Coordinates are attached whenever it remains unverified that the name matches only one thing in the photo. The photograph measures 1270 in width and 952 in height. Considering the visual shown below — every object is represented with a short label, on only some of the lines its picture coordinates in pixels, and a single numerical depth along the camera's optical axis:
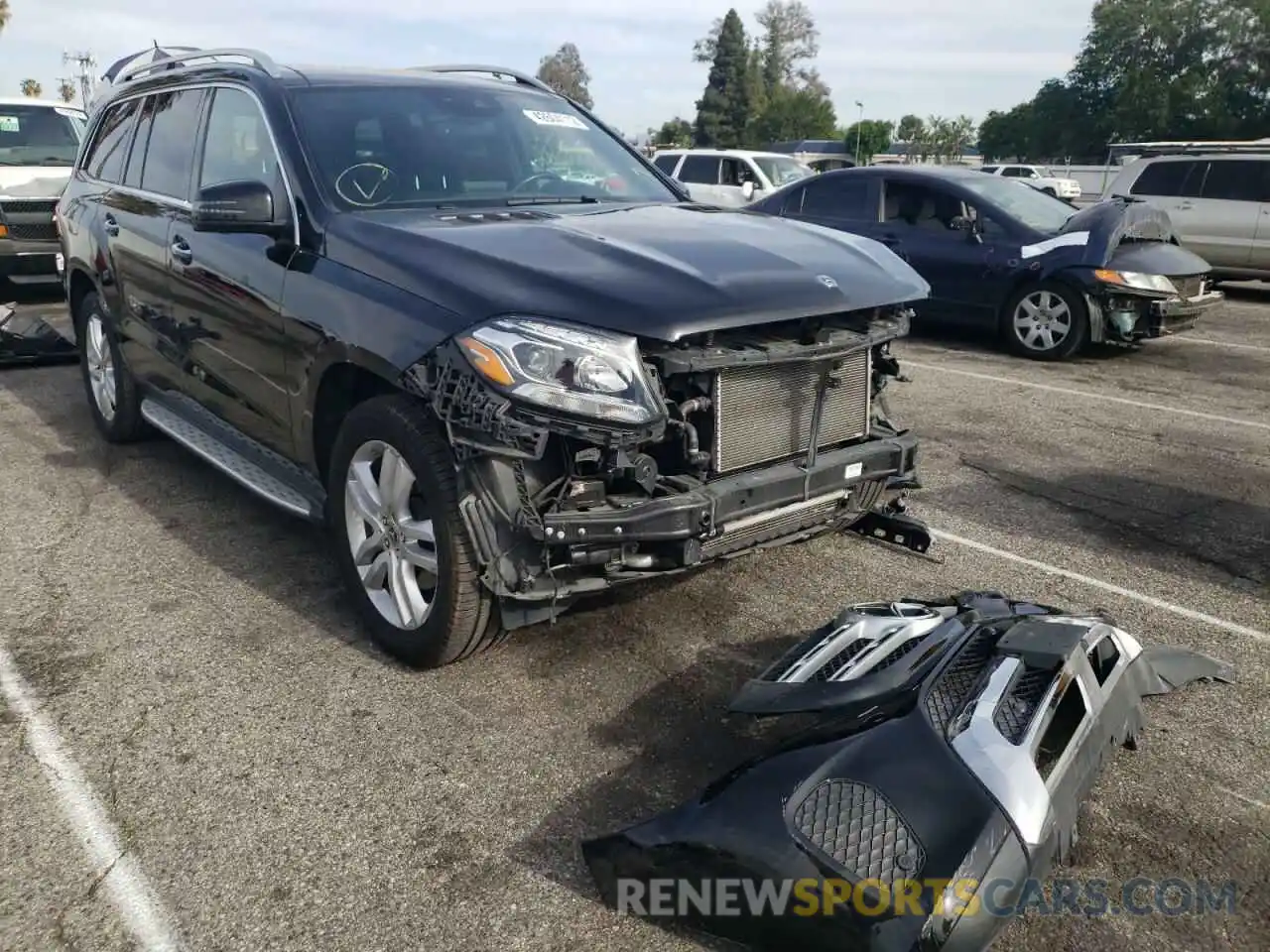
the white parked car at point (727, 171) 17.53
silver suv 13.38
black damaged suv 3.00
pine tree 100.56
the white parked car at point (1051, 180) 33.50
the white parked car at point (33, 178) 10.55
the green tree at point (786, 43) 106.62
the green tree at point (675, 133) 93.81
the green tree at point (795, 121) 94.88
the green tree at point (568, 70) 111.31
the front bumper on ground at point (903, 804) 2.09
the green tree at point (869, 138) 81.19
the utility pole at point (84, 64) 51.22
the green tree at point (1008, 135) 81.69
